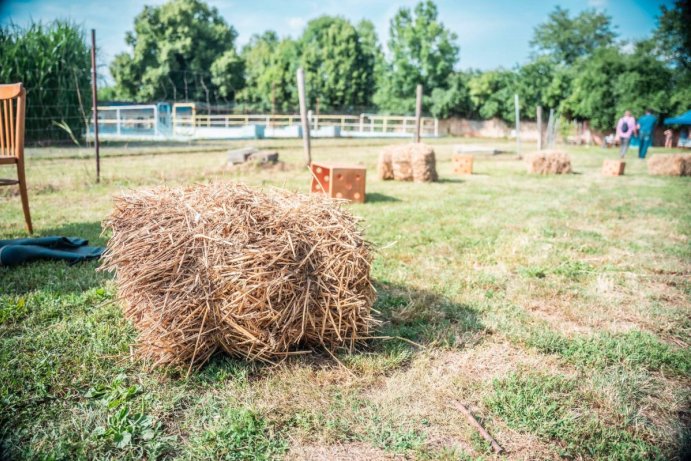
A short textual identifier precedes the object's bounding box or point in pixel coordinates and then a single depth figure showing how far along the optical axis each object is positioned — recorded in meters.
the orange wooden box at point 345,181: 6.81
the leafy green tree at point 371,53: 52.12
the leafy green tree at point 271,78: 51.91
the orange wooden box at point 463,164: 12.03
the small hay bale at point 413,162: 9.77
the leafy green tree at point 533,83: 40.81
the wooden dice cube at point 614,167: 12.52
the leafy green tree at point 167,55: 44.88
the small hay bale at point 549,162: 12.75
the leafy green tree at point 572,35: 51.53
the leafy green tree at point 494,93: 42.66
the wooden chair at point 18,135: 4.29
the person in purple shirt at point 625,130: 15.50
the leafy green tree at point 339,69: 52.78
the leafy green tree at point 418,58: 48.28
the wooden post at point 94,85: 7.77
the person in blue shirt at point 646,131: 11.68
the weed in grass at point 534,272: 4.02
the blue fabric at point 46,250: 3.52
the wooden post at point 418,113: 12.12
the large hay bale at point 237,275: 2.22
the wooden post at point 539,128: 17.19
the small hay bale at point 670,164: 12.30
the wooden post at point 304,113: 9.37
